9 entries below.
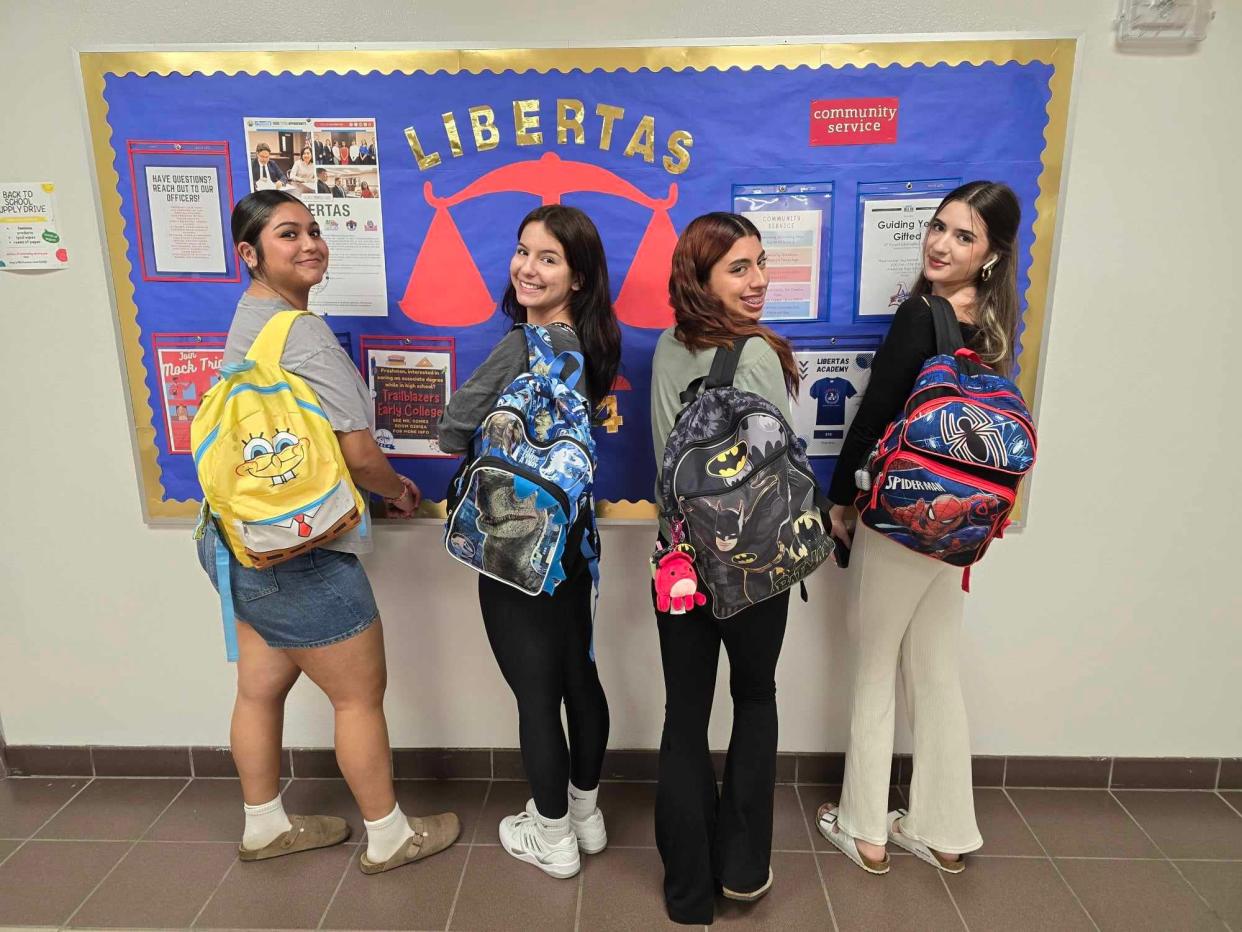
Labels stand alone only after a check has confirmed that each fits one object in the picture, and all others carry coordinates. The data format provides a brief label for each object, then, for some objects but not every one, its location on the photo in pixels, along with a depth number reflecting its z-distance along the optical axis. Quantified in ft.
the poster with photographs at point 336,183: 6.11
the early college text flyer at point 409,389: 6.48
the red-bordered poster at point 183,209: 6.18
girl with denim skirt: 5.42
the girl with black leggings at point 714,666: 5.24
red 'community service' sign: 5.96
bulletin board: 5.95
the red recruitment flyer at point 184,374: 6.52
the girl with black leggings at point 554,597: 5.33
